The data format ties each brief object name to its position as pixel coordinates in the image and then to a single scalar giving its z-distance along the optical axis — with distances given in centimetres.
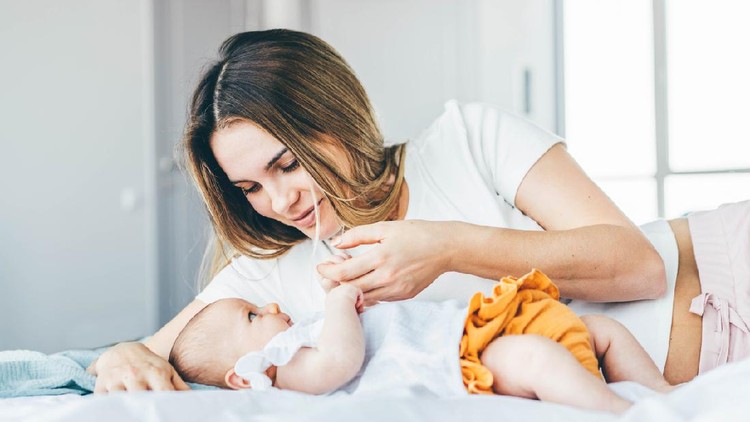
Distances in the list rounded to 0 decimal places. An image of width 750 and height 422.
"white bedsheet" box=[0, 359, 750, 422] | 73
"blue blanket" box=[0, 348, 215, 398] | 123
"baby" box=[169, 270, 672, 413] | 97
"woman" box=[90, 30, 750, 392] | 129
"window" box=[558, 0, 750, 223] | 345
